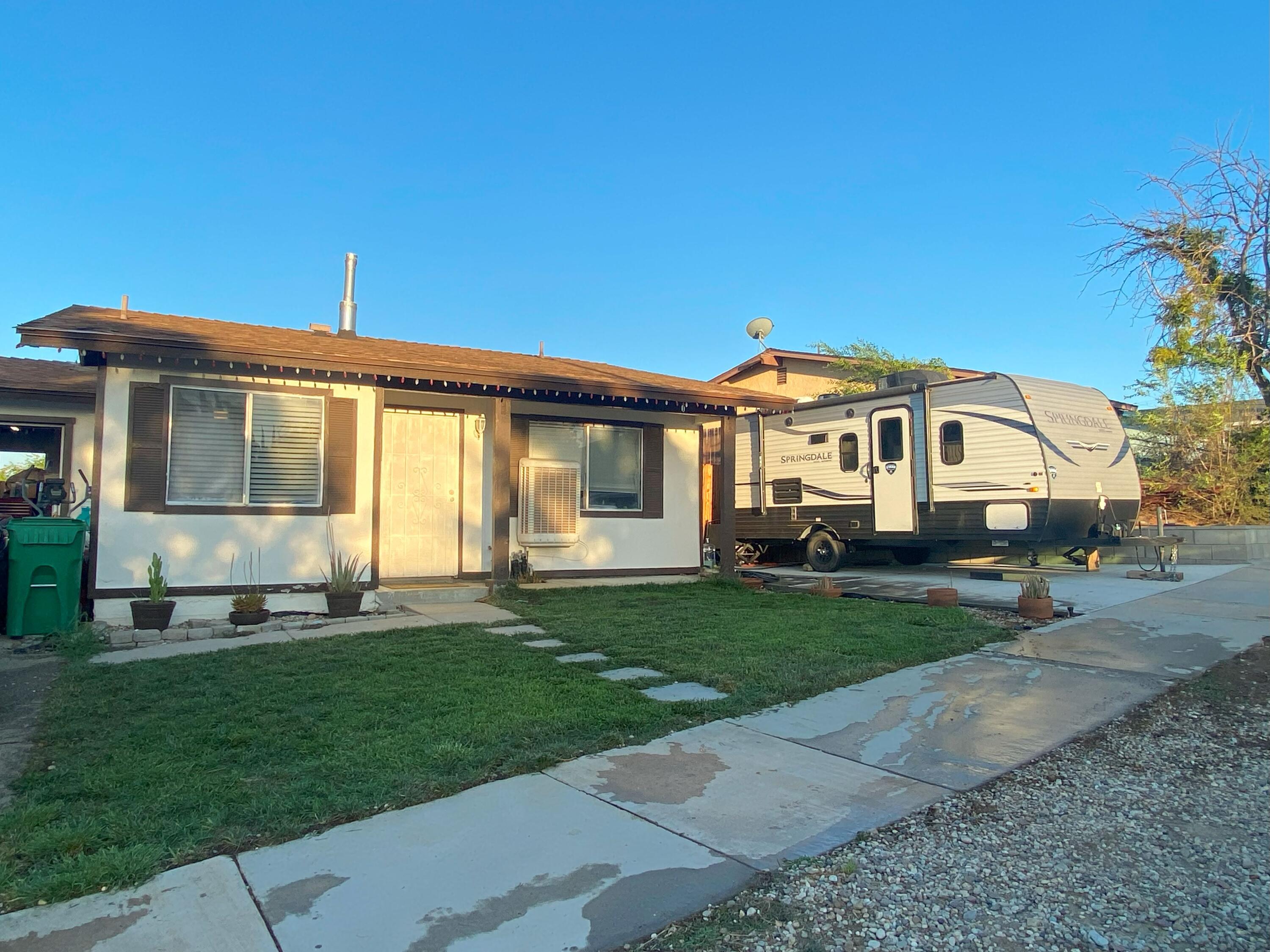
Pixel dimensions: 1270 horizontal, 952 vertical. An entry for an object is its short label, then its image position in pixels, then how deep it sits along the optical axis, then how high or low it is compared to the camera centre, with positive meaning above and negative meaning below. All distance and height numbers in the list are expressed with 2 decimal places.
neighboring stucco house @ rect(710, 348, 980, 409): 22.56 +4.47
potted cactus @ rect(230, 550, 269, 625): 7.87 -0.77
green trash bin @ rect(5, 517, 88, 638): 7.20 -0.40
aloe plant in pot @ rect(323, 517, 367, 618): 8.54 -0.66
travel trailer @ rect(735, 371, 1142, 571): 11.02 +0.88
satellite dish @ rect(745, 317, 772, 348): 22.02 +5.54
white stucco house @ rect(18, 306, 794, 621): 7.97 +0.87
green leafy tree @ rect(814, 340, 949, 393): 21.02 +4.38
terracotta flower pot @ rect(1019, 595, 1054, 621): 8.03 -0.81
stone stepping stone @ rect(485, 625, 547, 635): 7.47 -0.95
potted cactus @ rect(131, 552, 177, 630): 7.49 -0.73
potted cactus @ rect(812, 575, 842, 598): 10.29 -0.79
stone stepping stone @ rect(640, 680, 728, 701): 5.17 -1.08
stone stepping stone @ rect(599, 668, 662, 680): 5.70 -1.04
